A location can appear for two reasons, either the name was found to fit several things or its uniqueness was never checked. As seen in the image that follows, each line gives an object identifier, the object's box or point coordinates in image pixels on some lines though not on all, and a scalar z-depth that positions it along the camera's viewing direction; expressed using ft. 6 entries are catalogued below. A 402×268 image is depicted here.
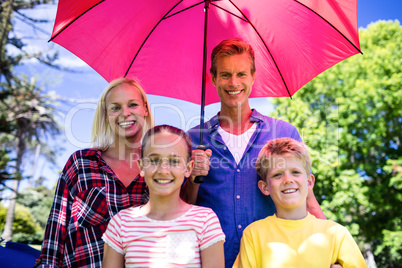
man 8.36
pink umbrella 9.08
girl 6.61
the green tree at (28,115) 60.95
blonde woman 7.54
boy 7.21
